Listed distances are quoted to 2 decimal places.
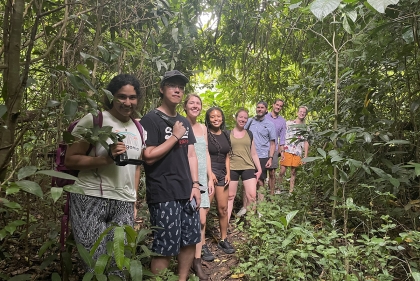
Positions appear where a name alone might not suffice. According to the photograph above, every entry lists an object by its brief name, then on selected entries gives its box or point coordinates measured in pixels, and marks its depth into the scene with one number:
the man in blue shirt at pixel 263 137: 5.34
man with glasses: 2.36
